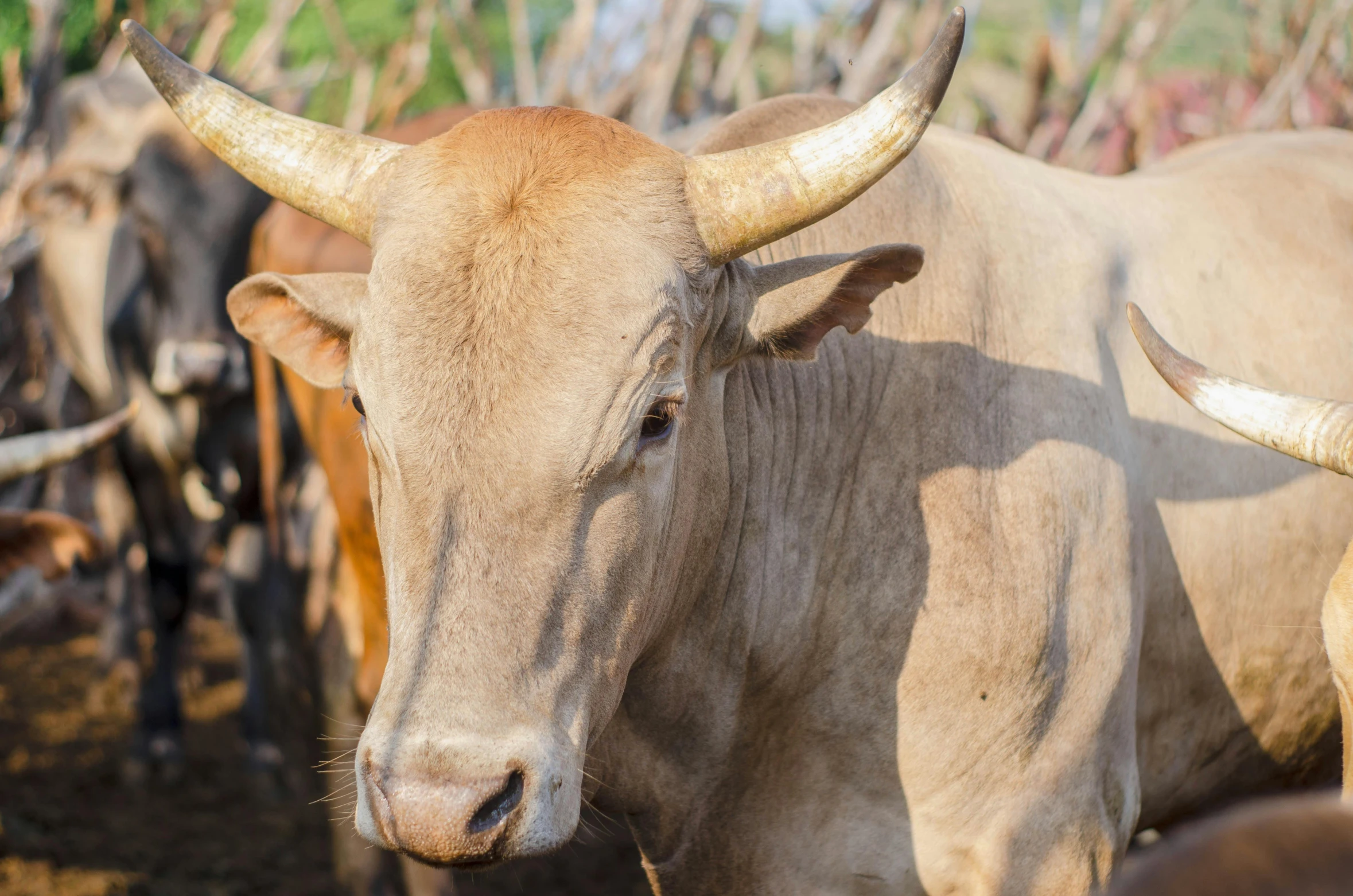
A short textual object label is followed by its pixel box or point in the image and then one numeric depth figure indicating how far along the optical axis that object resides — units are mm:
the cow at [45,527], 3562
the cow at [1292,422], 2271
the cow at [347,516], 3732
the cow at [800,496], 2033
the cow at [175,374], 5812
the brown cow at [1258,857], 920
